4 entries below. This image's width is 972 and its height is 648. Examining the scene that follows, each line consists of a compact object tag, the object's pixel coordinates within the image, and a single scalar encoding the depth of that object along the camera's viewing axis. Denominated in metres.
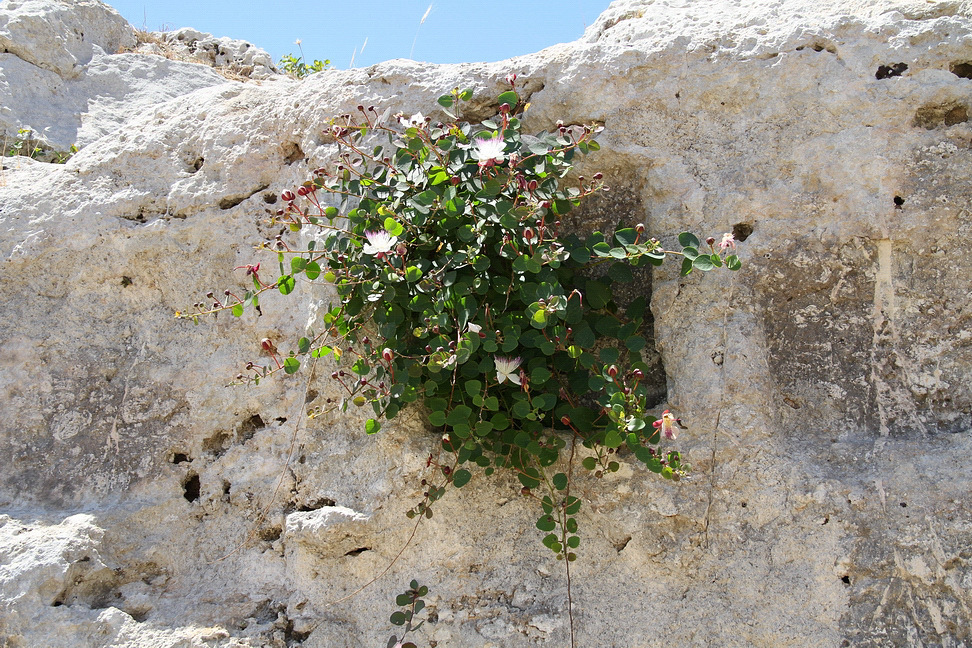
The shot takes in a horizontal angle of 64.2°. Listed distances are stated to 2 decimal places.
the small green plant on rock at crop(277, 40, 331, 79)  5.58
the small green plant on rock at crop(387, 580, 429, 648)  2.01
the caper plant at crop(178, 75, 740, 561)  1.93
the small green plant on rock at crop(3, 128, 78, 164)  3.65
